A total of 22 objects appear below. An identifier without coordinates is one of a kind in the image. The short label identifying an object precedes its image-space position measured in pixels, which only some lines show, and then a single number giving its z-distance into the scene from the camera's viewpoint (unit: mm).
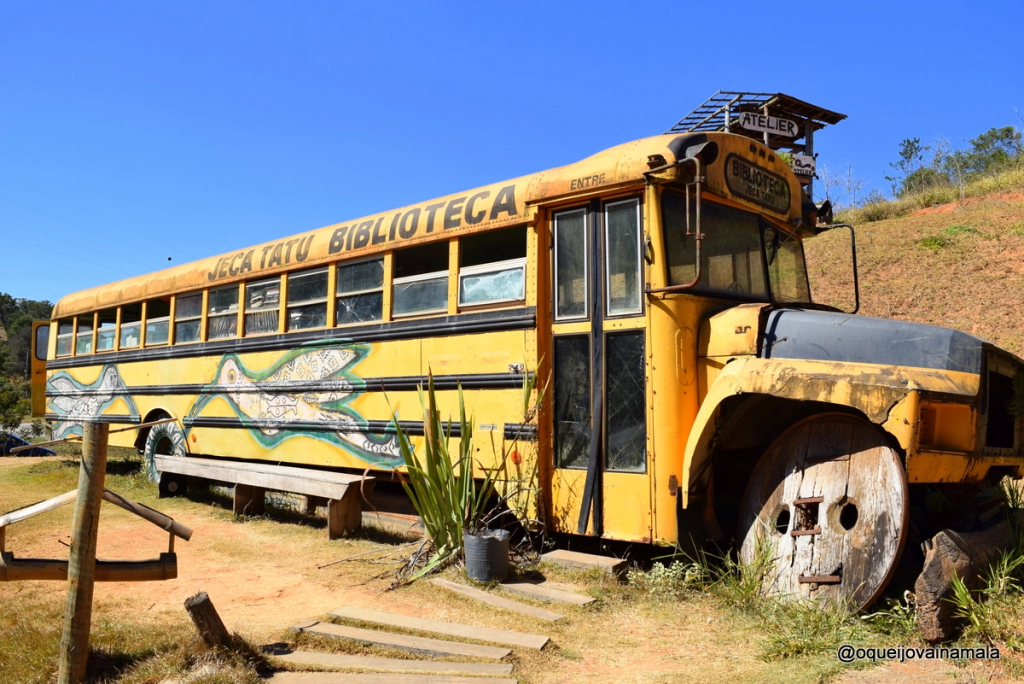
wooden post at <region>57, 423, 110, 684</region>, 3186
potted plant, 5062
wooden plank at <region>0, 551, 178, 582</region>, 3297
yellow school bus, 3678
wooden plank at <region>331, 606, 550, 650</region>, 3693
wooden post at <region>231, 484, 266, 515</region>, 7398
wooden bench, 6258
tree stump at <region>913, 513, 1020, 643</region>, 3258
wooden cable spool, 3578
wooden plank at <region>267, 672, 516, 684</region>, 3234
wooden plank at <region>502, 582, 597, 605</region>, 4270
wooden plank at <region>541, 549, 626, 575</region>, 4574
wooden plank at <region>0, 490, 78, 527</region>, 3160
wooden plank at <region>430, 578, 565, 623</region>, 4078
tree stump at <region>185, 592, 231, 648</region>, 3359
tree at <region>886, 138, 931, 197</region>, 32325
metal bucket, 4691
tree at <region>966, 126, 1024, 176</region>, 22812
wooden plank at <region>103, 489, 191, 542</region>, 3254
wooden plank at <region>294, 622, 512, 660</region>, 3580
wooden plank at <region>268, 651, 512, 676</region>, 3369
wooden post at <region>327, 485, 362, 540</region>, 6254
